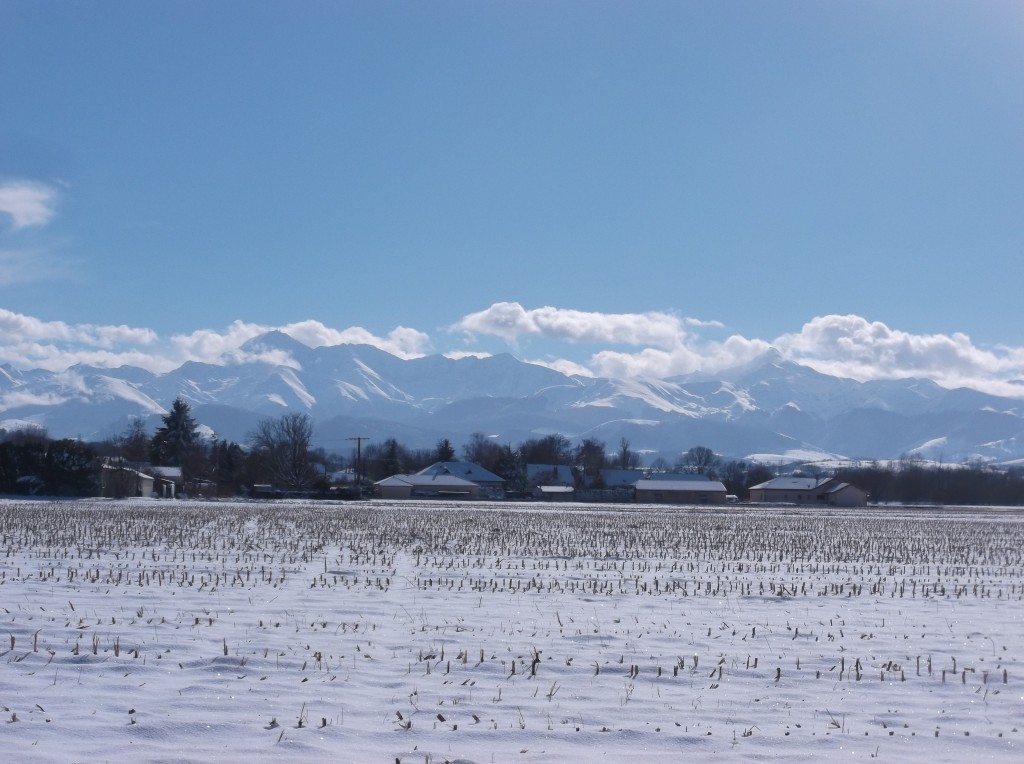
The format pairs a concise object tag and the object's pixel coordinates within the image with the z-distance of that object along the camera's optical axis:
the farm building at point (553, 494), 116.50
